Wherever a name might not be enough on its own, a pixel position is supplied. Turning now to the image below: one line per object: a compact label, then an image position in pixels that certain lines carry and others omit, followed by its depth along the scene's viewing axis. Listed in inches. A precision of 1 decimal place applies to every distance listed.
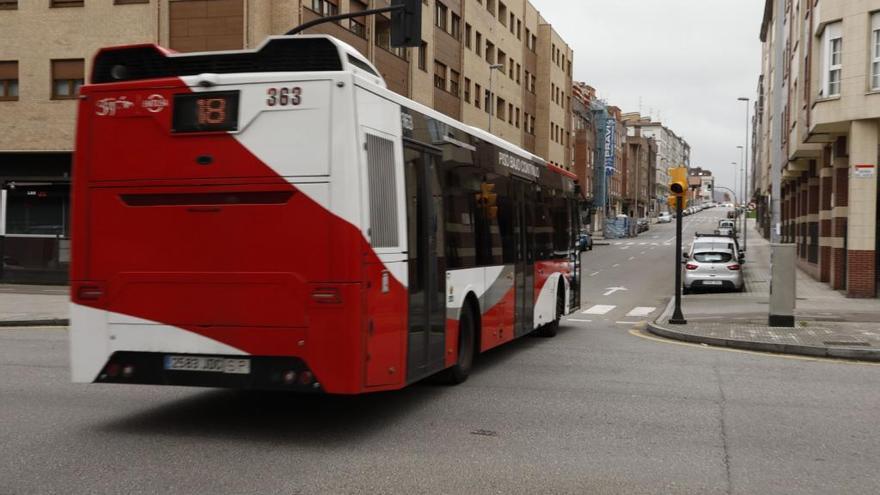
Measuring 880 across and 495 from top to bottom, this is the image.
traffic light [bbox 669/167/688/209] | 668.7
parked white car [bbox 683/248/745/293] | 1085.8
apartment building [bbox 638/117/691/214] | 6752.0
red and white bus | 259.0
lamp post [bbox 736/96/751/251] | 2851.9
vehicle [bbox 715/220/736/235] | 2684.5
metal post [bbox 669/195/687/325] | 655.1
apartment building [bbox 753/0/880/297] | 931.3
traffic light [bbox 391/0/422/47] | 588.1
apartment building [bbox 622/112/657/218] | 5265.8
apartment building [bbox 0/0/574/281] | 1075.9
